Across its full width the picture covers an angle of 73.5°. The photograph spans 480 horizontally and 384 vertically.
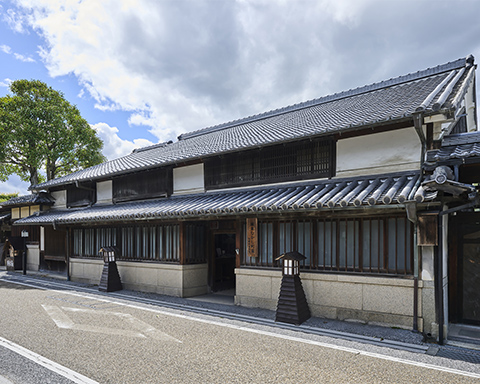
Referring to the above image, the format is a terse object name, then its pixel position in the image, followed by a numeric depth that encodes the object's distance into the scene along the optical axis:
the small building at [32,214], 19.90
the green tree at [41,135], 25.33
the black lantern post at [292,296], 8.15
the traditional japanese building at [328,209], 7.20
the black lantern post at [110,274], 13.09
